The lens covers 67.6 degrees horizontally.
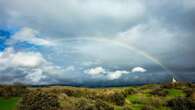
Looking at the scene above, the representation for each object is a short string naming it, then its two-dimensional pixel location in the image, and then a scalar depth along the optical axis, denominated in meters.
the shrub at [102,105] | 11.43
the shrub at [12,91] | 14.31
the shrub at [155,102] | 14.00
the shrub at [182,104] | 13.44
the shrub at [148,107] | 12.94
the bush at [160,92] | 16.73
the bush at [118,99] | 13.91
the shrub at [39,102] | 10.62
